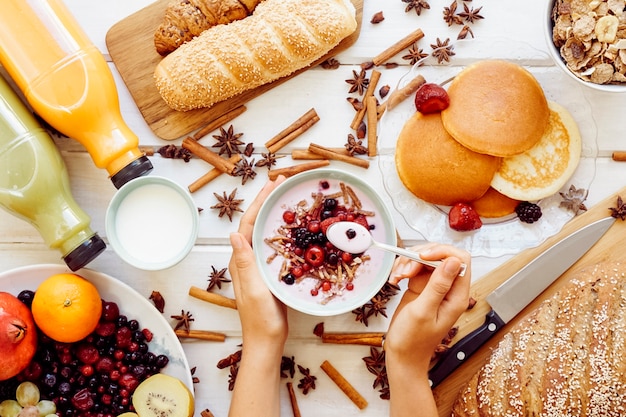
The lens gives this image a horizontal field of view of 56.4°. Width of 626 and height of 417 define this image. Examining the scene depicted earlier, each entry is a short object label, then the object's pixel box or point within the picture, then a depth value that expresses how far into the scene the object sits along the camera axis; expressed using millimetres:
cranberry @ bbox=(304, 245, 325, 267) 1483
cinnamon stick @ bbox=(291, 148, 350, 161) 1646
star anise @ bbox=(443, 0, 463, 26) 1645
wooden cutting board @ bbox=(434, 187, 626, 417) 1615
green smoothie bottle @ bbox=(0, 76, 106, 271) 1445
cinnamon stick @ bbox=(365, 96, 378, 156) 1646
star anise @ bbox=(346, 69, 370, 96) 1650
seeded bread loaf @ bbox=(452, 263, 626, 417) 1417
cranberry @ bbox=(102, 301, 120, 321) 1589
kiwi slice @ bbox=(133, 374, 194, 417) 1550
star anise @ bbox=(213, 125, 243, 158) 1649
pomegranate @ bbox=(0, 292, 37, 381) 1430
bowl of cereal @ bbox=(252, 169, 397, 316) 1496
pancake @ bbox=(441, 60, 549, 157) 1495
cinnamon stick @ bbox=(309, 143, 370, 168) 1640
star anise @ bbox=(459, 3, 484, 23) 1645
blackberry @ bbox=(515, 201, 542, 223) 1552
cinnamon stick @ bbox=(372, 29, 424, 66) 1651
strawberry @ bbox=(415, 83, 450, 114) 1518
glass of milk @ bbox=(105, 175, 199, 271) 1500
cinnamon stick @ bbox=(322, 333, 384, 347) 1635
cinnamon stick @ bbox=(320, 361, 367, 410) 1647
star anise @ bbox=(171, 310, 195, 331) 1664
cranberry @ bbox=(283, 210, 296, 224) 1526
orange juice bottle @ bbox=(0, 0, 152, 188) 1456
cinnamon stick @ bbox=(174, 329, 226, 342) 1658
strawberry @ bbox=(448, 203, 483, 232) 1522
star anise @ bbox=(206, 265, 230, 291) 1650
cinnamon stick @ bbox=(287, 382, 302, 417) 1648
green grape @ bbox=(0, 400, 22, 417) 1542
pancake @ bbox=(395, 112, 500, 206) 1518
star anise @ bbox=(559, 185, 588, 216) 1578
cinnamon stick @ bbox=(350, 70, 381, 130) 1653
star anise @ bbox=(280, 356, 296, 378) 1650
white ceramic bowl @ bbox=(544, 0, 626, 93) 1431
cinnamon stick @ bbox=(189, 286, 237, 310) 1650
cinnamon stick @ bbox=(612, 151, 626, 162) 1623
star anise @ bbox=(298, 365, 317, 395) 1651
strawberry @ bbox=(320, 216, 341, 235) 1476
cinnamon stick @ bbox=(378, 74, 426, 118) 1614
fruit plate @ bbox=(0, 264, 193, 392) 1580
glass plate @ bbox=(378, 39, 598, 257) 1584
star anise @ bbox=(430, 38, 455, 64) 1618
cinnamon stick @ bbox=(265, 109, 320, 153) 1651
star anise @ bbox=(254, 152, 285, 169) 1647
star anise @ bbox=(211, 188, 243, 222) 1647
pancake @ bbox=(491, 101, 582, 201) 1546
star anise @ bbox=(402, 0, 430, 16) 1643
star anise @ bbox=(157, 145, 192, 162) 1647
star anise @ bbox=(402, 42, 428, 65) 1650
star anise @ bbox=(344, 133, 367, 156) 1646
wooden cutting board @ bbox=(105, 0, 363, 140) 1643
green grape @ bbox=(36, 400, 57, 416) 1549
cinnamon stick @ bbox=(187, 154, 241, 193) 1655
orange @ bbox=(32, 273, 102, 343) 1463
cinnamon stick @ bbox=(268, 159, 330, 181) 1641
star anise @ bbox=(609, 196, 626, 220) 1606
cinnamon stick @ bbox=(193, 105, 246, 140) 1657
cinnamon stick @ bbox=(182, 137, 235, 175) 1646
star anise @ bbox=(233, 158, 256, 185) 1652
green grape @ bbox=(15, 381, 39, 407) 1542
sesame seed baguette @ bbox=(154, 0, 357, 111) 1566
